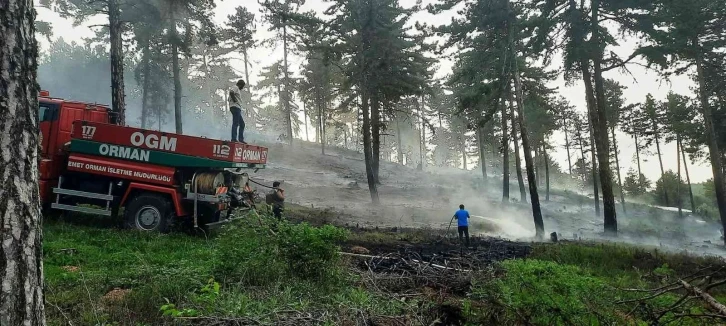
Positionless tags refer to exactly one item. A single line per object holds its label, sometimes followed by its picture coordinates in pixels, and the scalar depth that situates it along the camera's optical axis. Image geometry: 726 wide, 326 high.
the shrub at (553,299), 3.83
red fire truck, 8.94
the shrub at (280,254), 5.14
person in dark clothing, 11.78
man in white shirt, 11.05
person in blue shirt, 12.80
